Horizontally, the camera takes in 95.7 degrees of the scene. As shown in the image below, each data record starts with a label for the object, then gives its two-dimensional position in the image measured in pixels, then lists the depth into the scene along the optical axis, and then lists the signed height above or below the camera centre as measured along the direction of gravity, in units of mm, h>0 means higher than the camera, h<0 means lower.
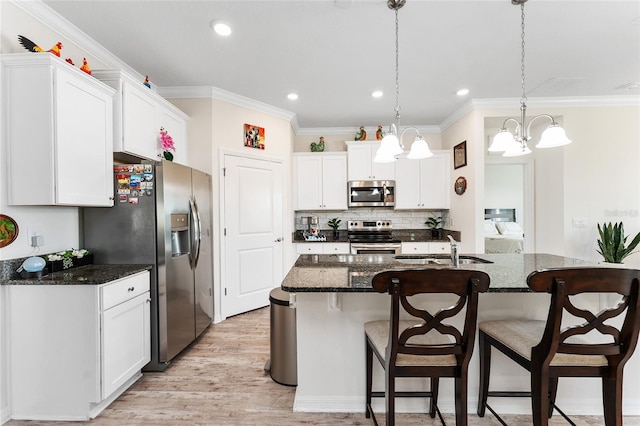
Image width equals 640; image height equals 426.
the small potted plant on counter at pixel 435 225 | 4789 -237
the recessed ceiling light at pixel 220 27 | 2206 +1446
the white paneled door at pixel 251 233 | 3545 -263
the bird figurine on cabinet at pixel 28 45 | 1836 +1084
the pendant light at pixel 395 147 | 1895 +432
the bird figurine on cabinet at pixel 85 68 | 2080 +1055
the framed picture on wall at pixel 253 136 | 3743 +1007
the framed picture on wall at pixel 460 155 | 4047 +806
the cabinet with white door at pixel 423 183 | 4594 +447
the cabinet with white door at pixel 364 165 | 4629 +742
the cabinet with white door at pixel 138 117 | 2330 +889
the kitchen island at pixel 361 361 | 1806 -952
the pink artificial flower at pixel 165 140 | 2875 +736
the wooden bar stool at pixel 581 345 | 1184 -598
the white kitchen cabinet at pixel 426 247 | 4305 -539
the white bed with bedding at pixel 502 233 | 5074 -479
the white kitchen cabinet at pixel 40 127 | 1788 +555
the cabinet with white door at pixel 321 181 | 4672 +499
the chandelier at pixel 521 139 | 1728 +442
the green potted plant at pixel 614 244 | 3361 -409
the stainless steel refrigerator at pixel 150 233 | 2312 -161
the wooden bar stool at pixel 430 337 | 1207 -565
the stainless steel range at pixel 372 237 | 4309 -418
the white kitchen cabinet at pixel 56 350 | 1799 -846
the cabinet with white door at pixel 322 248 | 4348 -543
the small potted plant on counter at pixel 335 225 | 4867 -224
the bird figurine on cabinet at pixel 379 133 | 4545 +1237
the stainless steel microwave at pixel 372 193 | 4637 +296
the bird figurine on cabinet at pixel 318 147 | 4730 +1061
